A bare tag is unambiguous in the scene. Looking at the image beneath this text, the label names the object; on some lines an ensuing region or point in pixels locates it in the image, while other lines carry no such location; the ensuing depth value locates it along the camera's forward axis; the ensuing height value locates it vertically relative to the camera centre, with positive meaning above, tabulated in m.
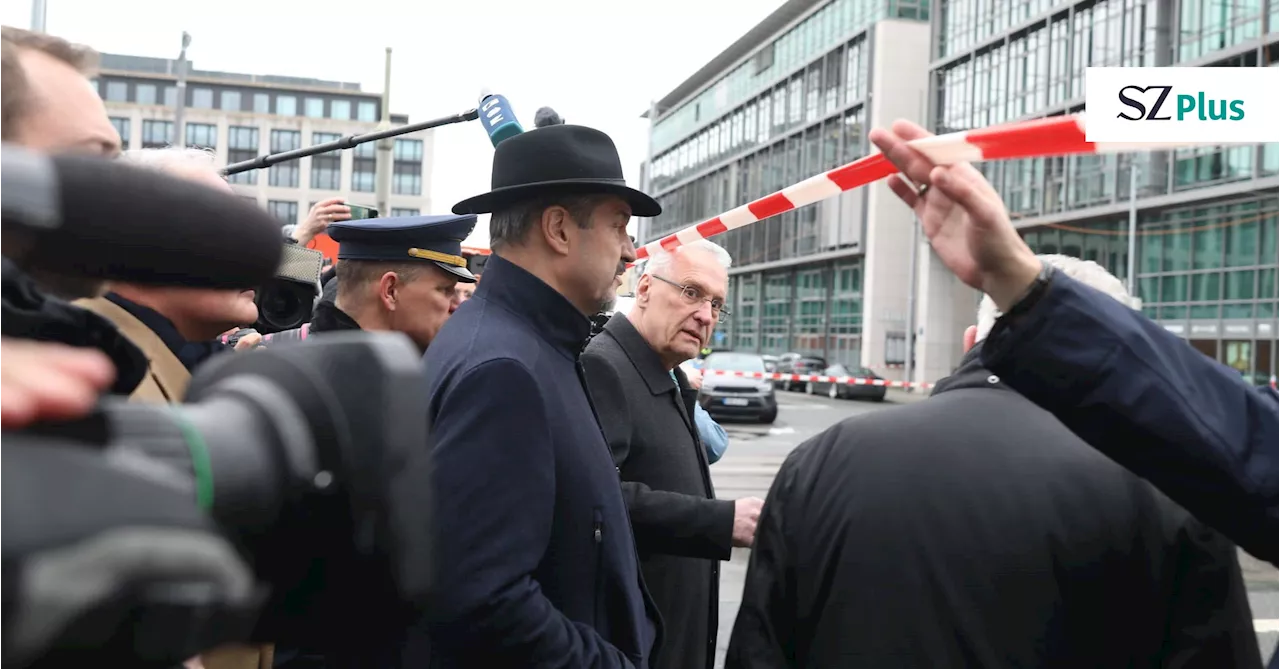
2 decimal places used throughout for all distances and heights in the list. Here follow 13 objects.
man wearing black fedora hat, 1.96 -0.21
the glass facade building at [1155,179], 25.19 +5.47
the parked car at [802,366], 35.03 -0.35
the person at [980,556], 1.81 -0.36
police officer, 3.56 +0.23
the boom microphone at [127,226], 0.72 +0.08
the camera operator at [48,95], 1.41 +0.34
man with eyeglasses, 2.87 -0.37
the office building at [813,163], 42.78 +10.02
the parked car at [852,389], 31.67 -0.97
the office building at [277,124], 80.38 +17.24
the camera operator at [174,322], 1.96 +0.02
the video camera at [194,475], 0.58 -0.10
